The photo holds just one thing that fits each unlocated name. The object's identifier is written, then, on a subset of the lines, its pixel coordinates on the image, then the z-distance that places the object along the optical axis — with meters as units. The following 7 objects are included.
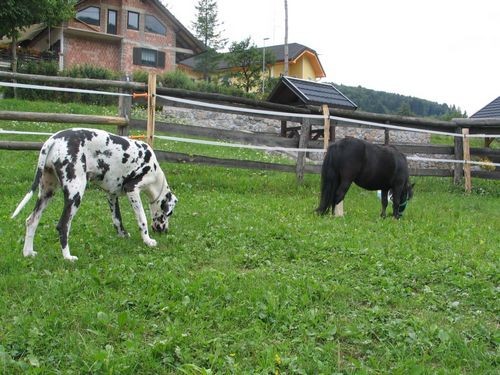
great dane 5.15
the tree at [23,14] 22.25
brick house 33.97
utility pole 33.90
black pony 7.94
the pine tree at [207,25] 49.50
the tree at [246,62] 37.41
